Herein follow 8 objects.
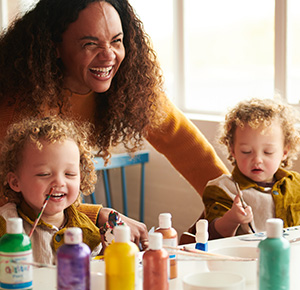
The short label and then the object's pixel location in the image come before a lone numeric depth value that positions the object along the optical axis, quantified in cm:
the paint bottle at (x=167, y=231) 205
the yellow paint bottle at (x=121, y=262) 184
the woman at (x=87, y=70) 282
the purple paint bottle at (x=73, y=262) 181
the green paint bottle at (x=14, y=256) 188
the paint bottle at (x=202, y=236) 221
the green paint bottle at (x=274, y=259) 186
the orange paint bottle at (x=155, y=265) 187
